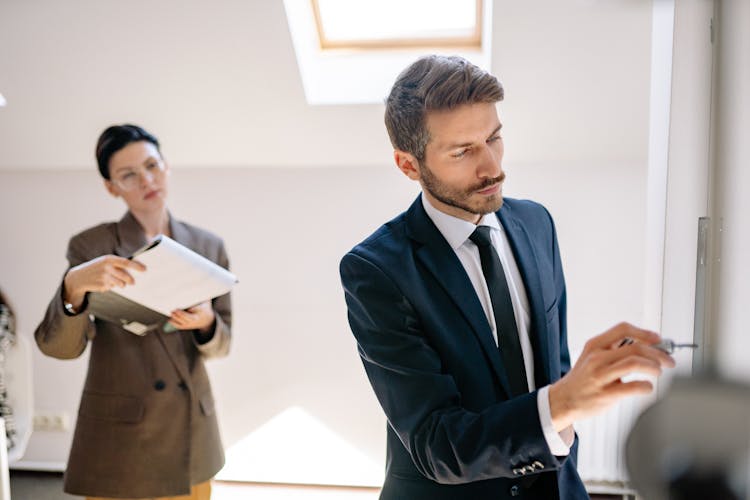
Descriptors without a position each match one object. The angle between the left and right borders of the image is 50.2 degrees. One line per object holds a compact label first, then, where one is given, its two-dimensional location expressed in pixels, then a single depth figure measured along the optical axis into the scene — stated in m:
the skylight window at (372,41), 3.10
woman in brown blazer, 2.28
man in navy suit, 1.07
